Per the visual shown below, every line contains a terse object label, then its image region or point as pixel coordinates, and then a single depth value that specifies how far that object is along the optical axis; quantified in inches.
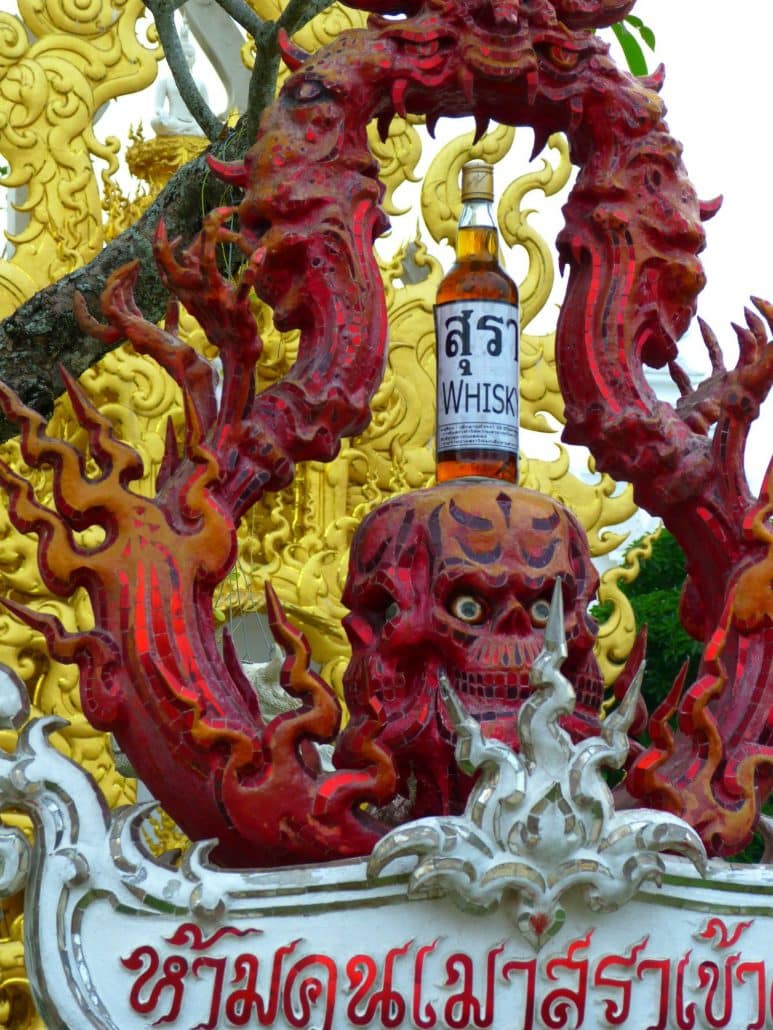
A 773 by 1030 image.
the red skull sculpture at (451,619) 107.9
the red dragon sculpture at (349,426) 105.3
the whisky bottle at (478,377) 115.1
